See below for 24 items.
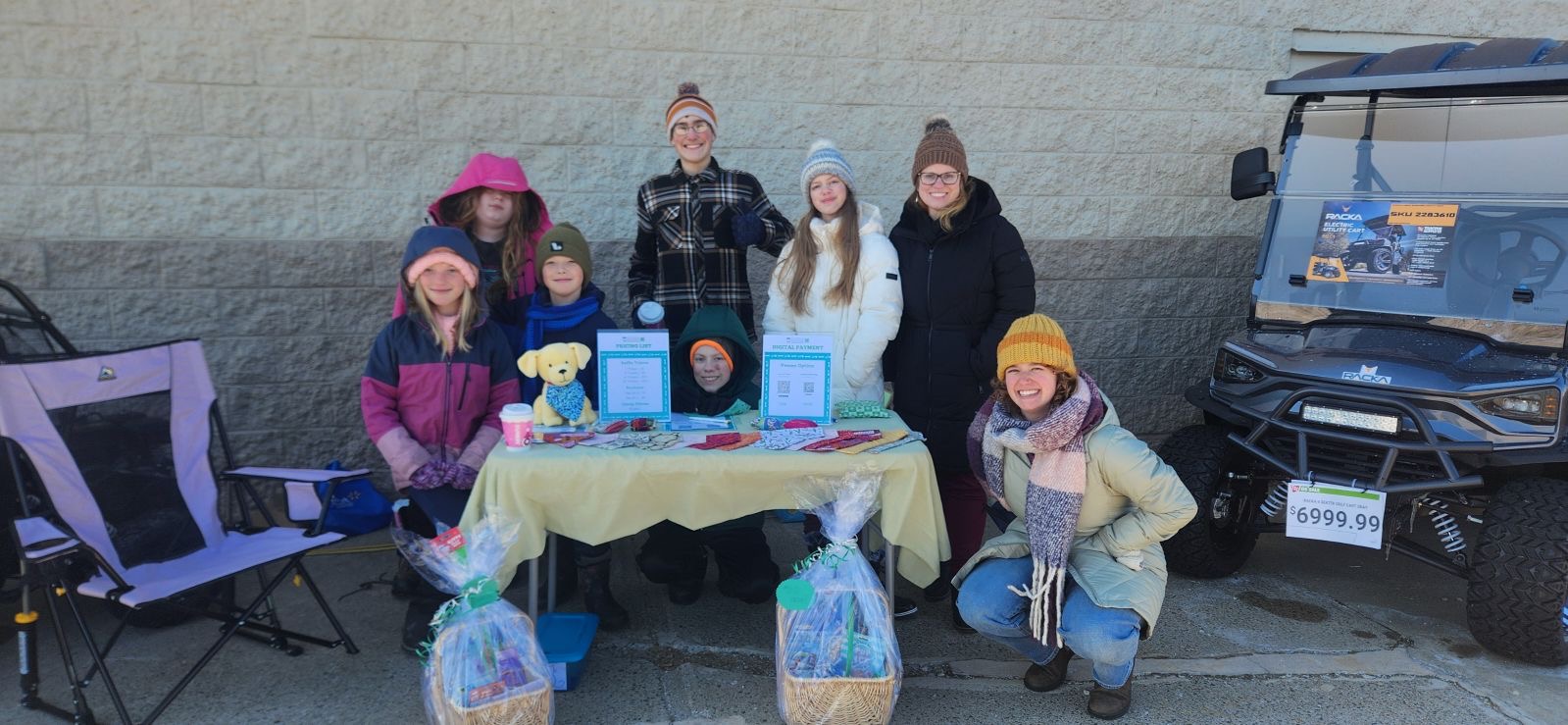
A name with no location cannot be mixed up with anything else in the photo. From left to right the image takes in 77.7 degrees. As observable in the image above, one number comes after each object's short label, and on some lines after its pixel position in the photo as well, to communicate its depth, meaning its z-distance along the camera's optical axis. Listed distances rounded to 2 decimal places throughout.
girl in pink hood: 4.05
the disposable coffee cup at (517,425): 3.12
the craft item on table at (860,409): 3.61
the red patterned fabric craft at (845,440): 3.15
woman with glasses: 3.70
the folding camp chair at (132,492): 2.93
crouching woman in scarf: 3.02
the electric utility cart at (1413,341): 3.39
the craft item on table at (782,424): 3.41
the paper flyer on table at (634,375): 3.43
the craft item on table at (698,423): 3.45
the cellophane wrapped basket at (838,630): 2.87
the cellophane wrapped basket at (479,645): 2.73
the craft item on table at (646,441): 3.16
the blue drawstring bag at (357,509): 3.73
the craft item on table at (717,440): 3.15
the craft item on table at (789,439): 3.17
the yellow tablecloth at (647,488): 3.02
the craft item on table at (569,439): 3.20
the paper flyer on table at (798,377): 3.46
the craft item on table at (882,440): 3.14
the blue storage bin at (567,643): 3.19
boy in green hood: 3.83
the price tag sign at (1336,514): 3.53
